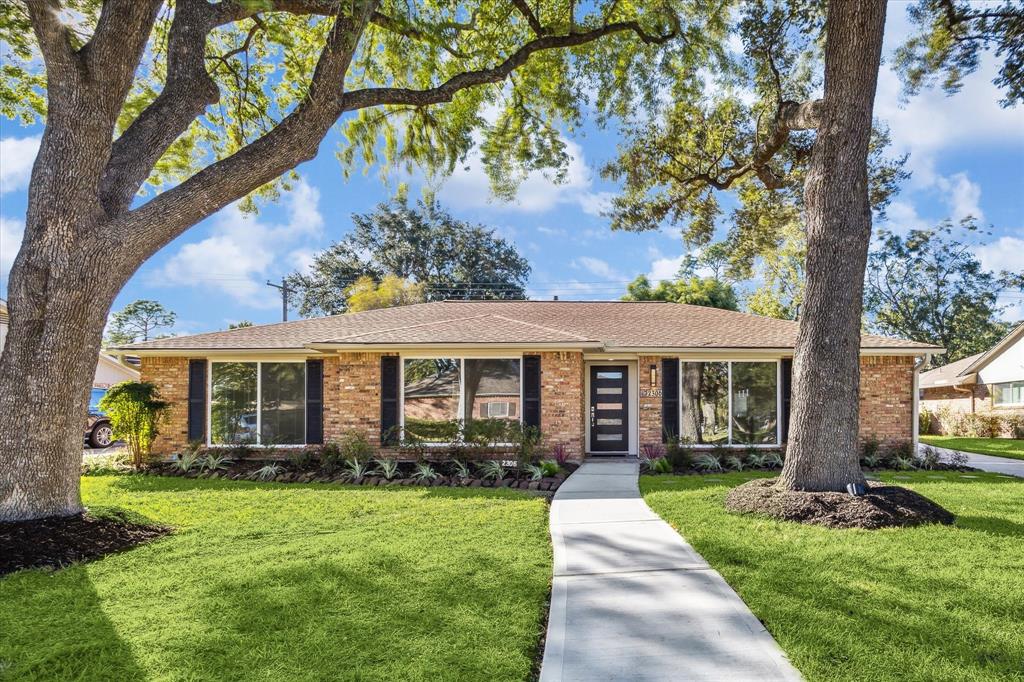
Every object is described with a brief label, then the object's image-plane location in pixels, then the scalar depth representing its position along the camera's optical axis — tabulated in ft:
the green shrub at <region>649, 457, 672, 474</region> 33.45
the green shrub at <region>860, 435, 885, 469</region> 35.81
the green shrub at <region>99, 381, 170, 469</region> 35.17
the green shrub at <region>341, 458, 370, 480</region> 32.23
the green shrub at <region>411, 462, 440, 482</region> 31.32
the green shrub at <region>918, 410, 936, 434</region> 76.23
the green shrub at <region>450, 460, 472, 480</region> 31.58
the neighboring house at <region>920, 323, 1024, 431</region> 70.44
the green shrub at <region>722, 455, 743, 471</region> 35.17
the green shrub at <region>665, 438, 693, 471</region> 35.04
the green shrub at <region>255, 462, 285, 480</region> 33.06
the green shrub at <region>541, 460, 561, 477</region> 31.79
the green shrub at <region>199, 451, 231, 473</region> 35.41
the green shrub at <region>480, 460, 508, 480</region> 31.09
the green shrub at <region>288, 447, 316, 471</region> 34.67
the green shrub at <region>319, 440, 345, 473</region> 34.40
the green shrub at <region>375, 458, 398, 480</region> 31.89
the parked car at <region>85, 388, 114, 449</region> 52.80
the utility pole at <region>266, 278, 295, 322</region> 105.01
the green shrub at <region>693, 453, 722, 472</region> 34.86
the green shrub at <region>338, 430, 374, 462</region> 34.60
